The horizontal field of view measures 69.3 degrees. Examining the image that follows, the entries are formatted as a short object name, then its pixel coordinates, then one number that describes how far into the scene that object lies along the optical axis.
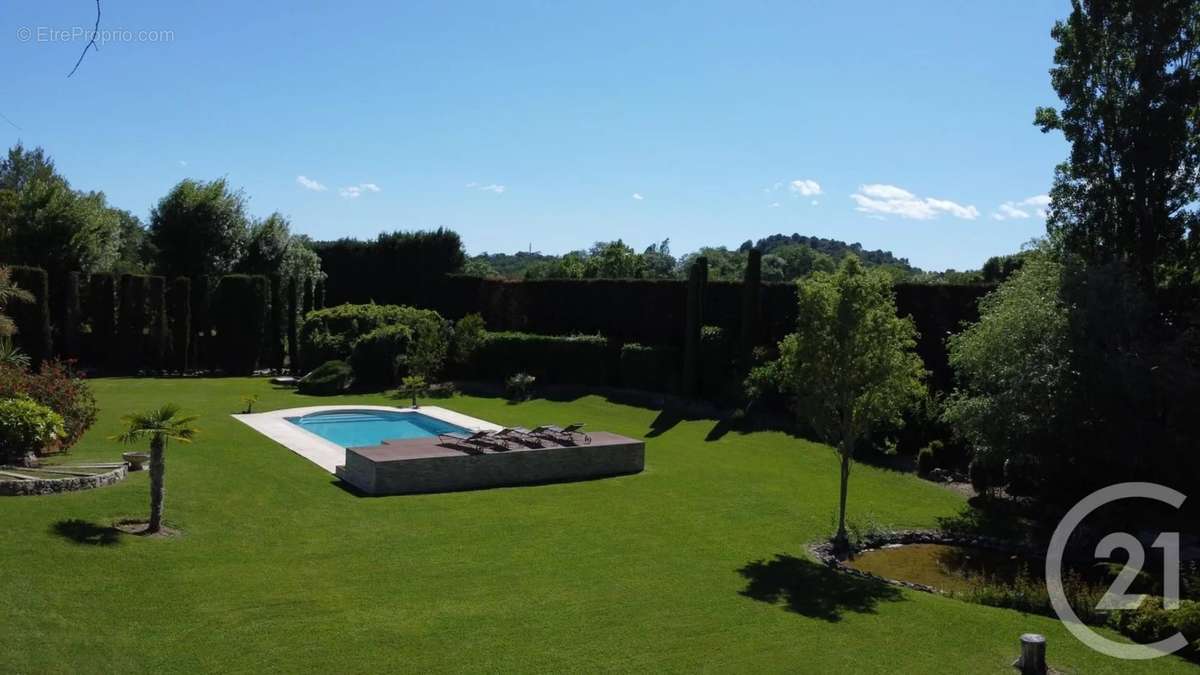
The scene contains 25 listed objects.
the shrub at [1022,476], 16.03
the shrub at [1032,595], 11.12
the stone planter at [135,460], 14.62
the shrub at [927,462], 18.73
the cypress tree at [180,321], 30.55
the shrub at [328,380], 27.12
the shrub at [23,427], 13.34
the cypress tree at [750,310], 25.59
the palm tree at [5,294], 17.95
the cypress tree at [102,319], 29.02
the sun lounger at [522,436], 17.44
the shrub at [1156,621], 9.77
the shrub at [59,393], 14.70
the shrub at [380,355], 28.67
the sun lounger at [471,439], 17.16
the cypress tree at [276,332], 32.84
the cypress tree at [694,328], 25.98
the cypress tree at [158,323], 29.89
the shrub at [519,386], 27.42
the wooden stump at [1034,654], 8.69
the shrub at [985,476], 16.81
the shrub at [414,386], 24.83
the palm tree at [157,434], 11.28
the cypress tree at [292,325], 33.06
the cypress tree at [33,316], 25.61
